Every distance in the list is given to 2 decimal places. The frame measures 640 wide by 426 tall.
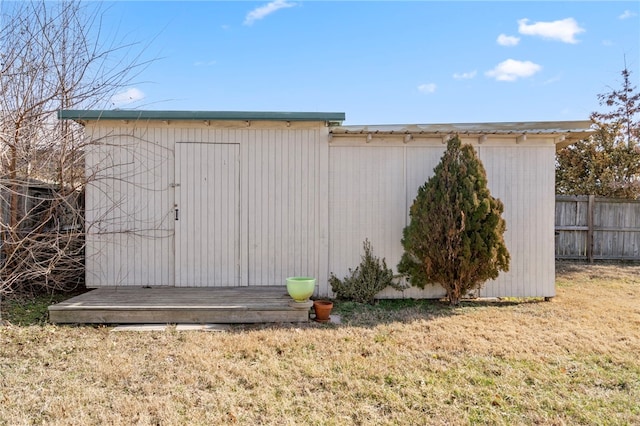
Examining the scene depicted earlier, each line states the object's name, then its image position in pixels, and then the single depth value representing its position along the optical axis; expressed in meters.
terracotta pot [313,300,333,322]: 4.24
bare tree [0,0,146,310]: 4.26
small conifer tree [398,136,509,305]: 4.67
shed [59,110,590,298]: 5.11
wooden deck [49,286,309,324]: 4.07
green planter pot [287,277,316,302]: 4.21
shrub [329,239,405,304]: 5.08
